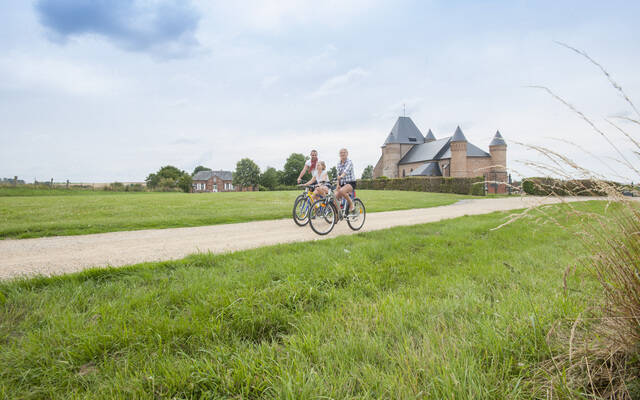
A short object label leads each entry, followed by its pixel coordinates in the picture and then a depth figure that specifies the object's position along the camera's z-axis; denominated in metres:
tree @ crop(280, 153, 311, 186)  91.81
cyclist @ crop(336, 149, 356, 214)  8.23
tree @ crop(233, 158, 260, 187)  91.19
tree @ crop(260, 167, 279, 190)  89.56
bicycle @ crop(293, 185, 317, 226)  8.31
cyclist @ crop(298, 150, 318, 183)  8.69
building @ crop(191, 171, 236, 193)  105.12
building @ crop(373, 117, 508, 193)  50.97
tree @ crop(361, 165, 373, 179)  114.94
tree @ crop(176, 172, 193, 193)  72.81
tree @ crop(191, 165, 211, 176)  128.50
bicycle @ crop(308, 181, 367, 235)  7.75
